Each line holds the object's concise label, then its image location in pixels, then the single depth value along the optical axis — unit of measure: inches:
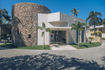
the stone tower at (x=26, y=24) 556.4
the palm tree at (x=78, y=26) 479.3
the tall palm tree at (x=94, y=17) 964.6
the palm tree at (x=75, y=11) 1082.7
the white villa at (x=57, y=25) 569.1
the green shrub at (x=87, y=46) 493.8
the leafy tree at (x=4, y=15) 734.5
